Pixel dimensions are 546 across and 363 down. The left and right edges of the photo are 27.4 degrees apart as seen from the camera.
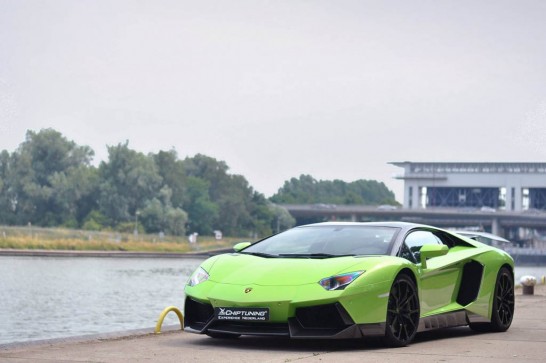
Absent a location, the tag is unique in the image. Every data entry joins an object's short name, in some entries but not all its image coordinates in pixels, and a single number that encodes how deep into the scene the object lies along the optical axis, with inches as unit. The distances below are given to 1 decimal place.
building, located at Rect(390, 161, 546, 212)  7317.9
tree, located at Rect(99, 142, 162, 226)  5059.1
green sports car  375.6
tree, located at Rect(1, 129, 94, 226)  4894.2
